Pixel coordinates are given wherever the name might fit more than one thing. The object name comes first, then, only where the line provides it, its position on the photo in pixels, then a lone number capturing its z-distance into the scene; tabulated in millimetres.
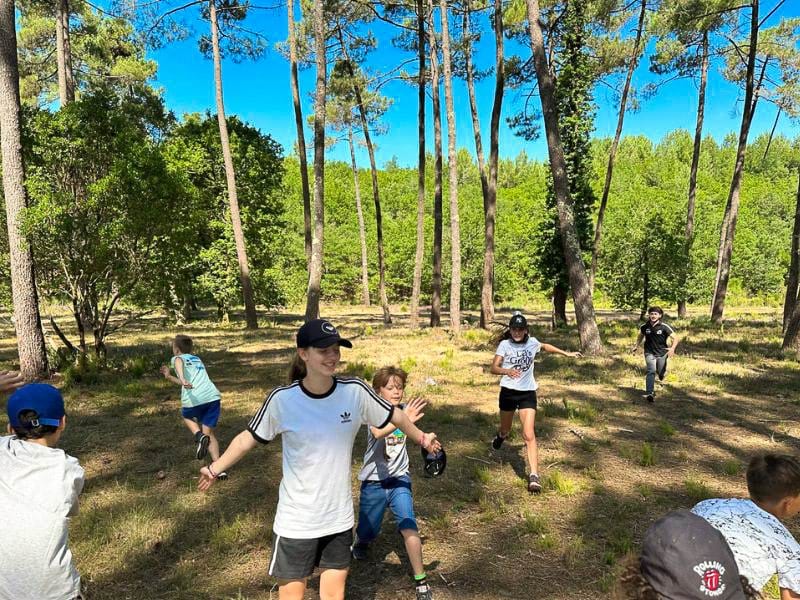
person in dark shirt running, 8587
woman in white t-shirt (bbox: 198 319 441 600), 2453
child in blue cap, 2008
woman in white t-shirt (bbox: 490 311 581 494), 5383
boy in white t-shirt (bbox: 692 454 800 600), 1847
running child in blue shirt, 5559
